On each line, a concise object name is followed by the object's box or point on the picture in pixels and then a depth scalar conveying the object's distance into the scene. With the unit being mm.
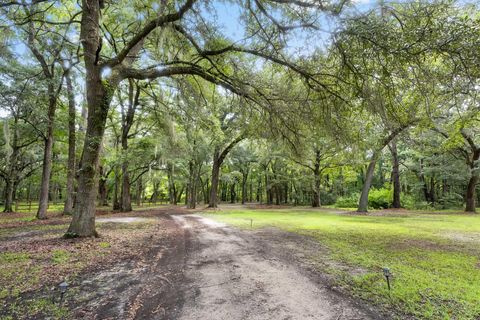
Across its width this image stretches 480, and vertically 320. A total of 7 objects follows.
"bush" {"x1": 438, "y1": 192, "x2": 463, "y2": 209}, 23484
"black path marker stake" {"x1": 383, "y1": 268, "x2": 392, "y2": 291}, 3573
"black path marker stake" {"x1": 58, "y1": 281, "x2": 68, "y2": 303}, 3095
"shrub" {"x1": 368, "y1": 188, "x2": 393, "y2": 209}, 24375
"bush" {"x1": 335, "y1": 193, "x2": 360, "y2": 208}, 25781
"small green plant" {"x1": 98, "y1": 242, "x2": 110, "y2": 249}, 6343
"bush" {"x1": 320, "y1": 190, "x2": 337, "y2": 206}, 33659
